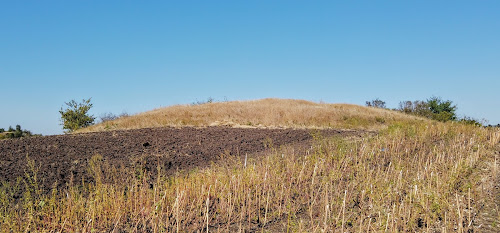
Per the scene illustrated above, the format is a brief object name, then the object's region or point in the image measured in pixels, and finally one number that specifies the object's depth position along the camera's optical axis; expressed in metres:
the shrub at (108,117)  26.28
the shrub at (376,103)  36.17
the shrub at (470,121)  15.07
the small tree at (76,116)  22.56
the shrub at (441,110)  26.19
